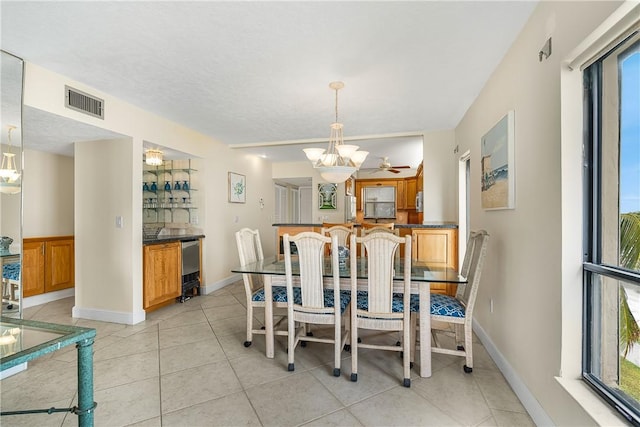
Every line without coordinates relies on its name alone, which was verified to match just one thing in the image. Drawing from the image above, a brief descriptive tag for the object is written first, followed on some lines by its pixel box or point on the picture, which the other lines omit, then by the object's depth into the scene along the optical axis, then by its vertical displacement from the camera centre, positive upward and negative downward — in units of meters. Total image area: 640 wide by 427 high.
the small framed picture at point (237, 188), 5.24 +0.46
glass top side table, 0.92 -0.42
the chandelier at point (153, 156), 3.76 +0.73
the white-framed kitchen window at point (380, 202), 7.96 +0.28
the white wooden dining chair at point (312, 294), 2.22 -0.63
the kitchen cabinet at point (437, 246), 4.08 -0.47
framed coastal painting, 2.09 +0.37
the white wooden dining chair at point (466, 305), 2.21 -0.73
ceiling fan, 5.46 +0.86
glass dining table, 2.21 -0.50
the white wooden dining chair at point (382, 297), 2.05 -0.61
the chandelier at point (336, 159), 2.83 +0.53
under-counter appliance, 4.20 -0.81
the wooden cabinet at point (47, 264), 4.04 -0.73
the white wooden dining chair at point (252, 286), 2.63 -0.72
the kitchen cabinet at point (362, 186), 8.00 +0.71
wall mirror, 2.24 +0.25
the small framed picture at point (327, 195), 6.93 +0.41
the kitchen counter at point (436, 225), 4.09 -0.18
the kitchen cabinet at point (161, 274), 3.54 -0.78
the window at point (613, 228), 1.19 -0.07
